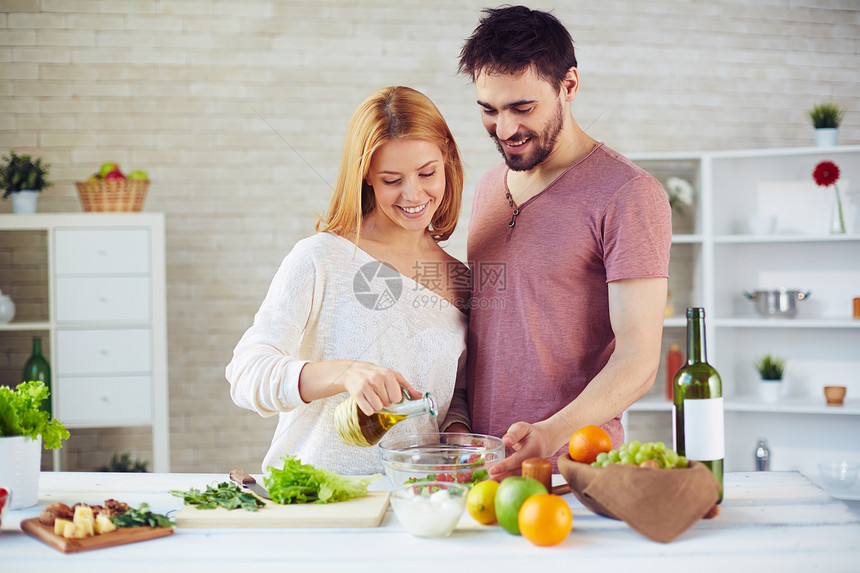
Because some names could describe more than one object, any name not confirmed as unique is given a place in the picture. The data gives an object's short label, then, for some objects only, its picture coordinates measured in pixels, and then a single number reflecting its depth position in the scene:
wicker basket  3.52
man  1.69
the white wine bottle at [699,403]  1.28
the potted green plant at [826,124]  3.90
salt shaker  3.78
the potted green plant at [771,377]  3.90
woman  1.71
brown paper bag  1.18
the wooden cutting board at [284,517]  1.29
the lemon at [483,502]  1.25
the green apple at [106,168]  3.57
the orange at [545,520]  1.15
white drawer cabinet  3.50
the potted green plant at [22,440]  1.41
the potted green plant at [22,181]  3.54
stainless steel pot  3.89
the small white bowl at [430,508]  1.20
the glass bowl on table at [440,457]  1.37
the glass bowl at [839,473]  3.69
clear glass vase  3.82
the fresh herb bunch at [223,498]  1.35
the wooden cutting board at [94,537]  1.18
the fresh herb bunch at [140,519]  1.26
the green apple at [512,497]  1.20
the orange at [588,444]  1.34
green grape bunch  1.23
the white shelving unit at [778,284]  3.98
